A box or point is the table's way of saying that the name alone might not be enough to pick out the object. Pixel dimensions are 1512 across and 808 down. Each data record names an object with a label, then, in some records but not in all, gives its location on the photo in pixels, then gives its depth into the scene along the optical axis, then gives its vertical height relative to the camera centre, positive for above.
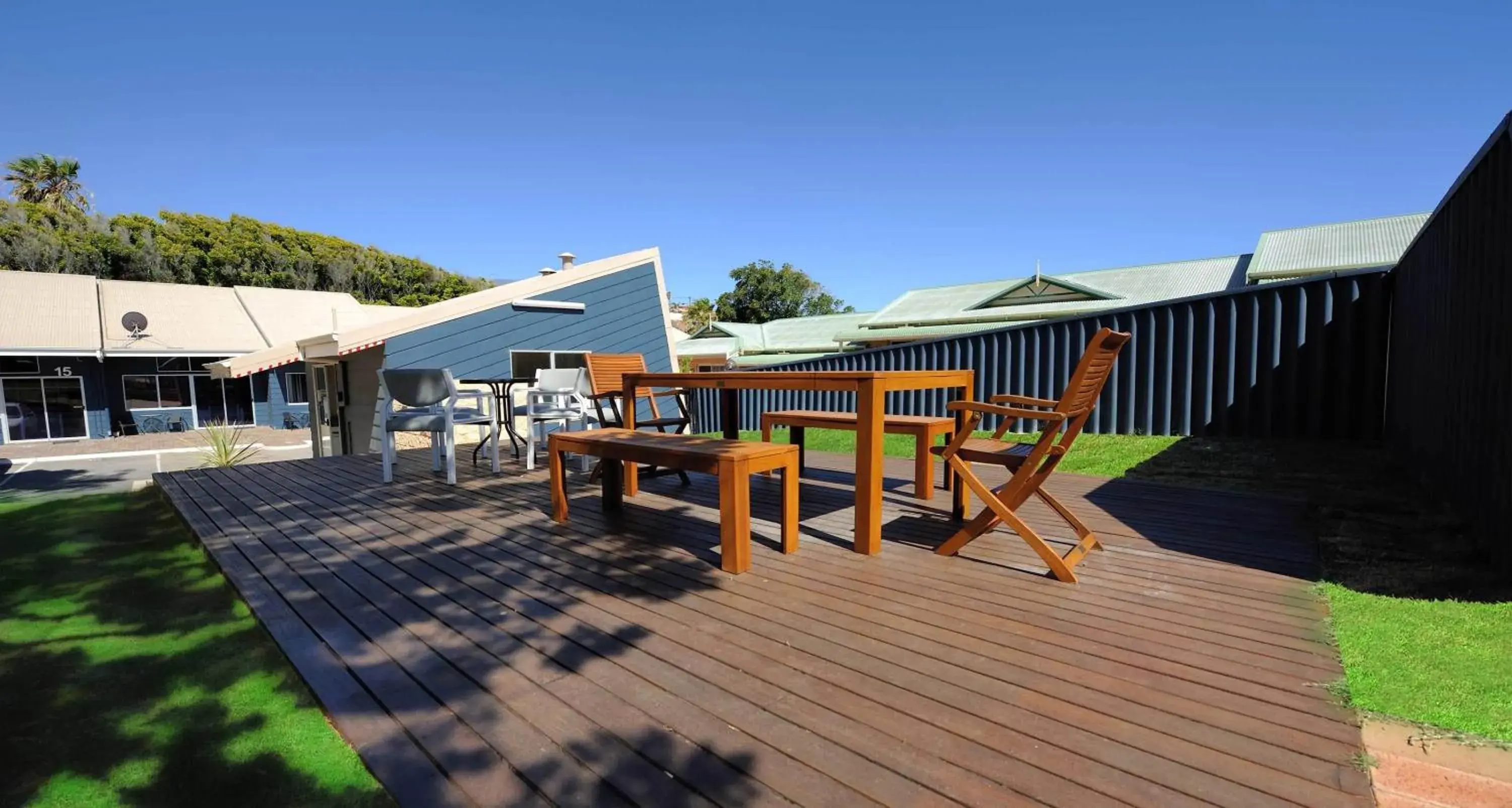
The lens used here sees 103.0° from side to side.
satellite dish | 16.31 +1.56
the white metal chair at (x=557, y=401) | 5.59 -0.31
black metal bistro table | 5.80 -0.39
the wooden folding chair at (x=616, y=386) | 5.05 -0.15
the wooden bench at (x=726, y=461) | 2.69 -0.47
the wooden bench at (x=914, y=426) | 3.81 -0.43
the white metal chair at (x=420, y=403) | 5.01 -0.26
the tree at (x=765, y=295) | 45.50 +5.29
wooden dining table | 2.97 -0.15
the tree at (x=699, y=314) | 48.00 +4.20
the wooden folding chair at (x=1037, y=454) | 2.58 -0.45
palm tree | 27.09 +9.15
